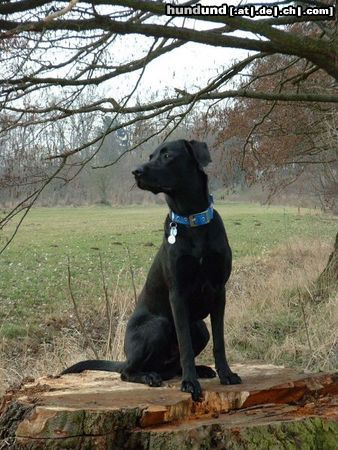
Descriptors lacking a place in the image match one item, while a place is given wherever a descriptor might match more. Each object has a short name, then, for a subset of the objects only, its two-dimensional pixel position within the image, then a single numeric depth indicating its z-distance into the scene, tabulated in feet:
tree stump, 9.14
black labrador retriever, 10.48
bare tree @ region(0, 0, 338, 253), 14.61
